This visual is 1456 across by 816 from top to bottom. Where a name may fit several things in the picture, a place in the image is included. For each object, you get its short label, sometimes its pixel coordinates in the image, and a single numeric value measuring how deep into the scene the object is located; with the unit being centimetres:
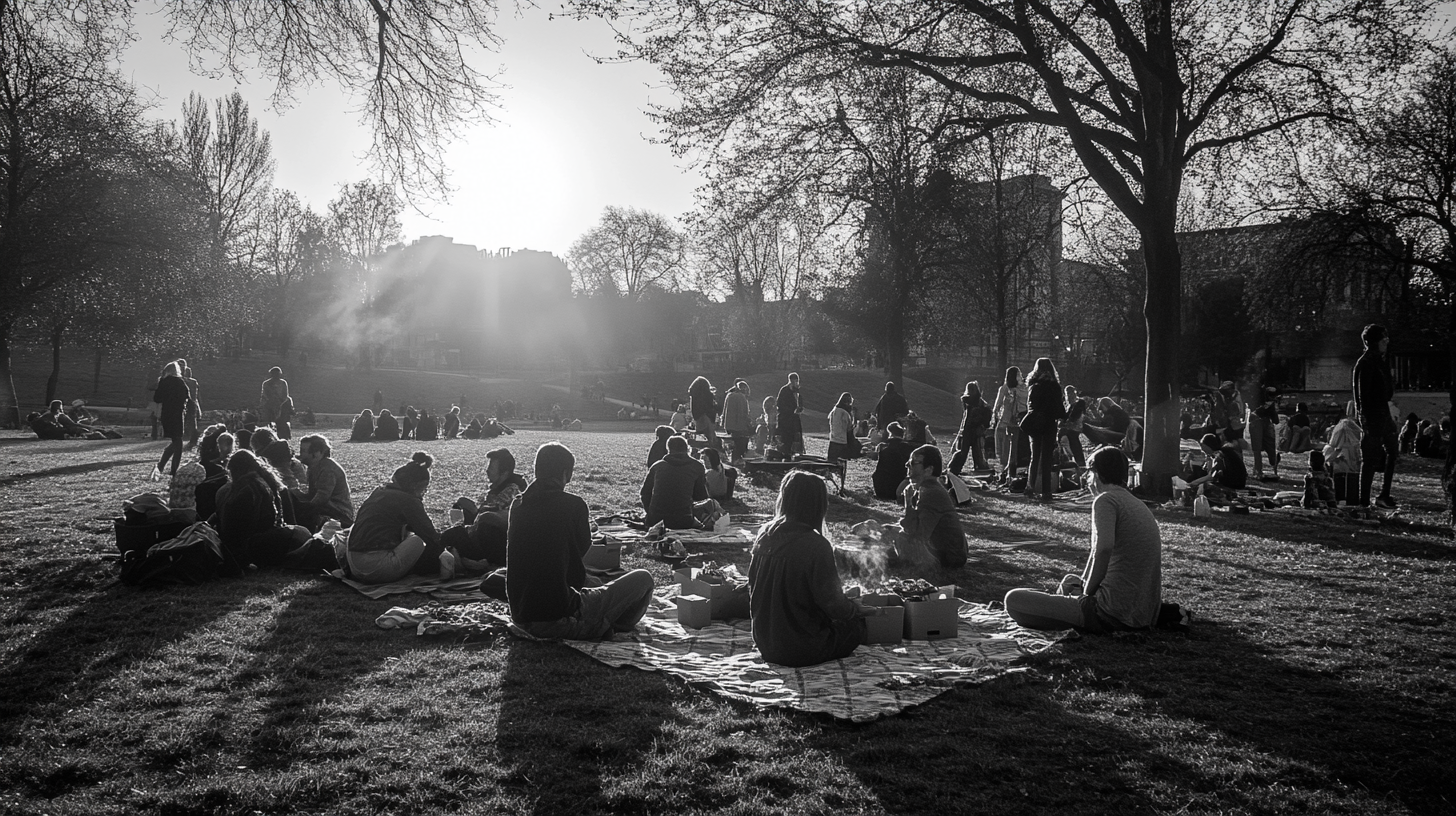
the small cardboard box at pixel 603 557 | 834
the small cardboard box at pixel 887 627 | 595
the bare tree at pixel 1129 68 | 1194
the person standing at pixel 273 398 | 2083
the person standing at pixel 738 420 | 1862
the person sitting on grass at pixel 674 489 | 1056
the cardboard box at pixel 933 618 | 607
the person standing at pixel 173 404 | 1496
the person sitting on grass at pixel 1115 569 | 599
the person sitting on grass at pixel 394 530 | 755
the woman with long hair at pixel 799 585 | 538
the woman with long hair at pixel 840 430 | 1716
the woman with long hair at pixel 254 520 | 793
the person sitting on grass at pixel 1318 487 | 1231
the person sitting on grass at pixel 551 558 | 591
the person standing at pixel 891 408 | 2047
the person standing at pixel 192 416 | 1922
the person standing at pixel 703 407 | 1920
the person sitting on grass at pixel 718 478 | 1313
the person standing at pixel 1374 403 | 1152
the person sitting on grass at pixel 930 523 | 845
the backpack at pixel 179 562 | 726
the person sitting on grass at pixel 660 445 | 1258
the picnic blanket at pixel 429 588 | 735
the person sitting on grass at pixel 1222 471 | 1341
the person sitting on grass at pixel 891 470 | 1391
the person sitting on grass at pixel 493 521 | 821
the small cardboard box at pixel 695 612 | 644
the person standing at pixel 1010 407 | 1650
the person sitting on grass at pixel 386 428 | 2656
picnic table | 1469
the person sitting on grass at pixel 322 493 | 956
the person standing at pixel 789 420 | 1791
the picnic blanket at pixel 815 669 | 484
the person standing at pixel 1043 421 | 1385
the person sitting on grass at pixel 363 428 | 2616
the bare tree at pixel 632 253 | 6638
